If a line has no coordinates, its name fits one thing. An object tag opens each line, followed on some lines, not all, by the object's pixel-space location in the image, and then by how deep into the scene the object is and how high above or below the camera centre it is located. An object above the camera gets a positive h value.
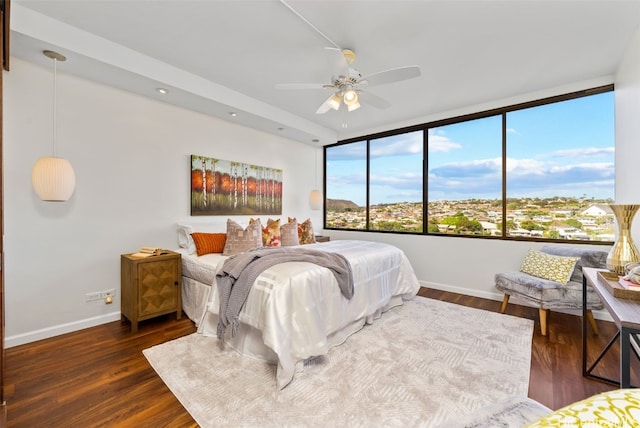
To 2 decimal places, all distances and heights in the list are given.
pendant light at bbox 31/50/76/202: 2.38 +0.28
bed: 2.03 -0.81
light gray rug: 1.66 -1.19
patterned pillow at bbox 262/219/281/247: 3.75 -0.30
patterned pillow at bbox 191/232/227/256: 3.32 -0.37
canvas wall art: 3.73 +0.36
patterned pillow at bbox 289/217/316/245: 4.36 -0.33
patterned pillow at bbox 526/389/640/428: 0.57 -0.42
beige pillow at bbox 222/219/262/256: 3.35 -0.33
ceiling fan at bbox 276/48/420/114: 2.26 +1.16
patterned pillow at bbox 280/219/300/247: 4.02 -0.32
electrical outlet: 2.86 -0.88
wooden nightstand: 2.74 -0.78
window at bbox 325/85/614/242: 3.29 +0.59
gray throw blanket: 2.24 -0.51
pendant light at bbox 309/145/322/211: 5.20 +0.27
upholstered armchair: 2.71 -0.69
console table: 1.22 -0.46
